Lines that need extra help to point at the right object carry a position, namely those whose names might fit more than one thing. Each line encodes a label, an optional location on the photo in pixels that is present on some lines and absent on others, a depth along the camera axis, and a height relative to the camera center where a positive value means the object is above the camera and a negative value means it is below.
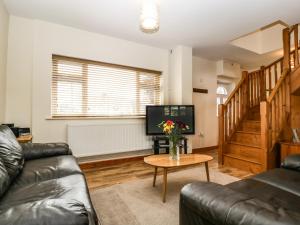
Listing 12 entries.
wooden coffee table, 2.19 -0.57
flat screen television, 3.95 -0.01
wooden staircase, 3.08 -0.03
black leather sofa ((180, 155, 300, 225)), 0.74 -0.43
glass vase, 2.49 -0.47
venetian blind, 3.38 +0.53
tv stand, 3.92 -0.60
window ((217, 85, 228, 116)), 5.89 +0.67
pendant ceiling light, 2.28 +1.20
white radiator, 3.38 -0.45
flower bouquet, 2.49 -0.28
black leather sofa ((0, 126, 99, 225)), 0.64 -0.48
